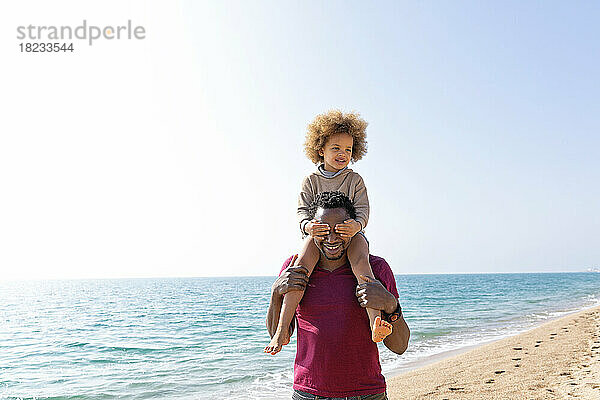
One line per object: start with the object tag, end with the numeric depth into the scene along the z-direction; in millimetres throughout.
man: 2527
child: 2701
